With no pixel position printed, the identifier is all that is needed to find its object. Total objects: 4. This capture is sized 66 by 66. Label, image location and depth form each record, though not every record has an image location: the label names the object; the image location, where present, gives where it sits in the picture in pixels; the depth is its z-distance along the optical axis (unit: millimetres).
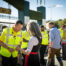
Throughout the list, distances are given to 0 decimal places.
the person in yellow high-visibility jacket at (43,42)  6723
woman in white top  2768
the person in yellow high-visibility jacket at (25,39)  5201
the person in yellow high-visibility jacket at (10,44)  3219
